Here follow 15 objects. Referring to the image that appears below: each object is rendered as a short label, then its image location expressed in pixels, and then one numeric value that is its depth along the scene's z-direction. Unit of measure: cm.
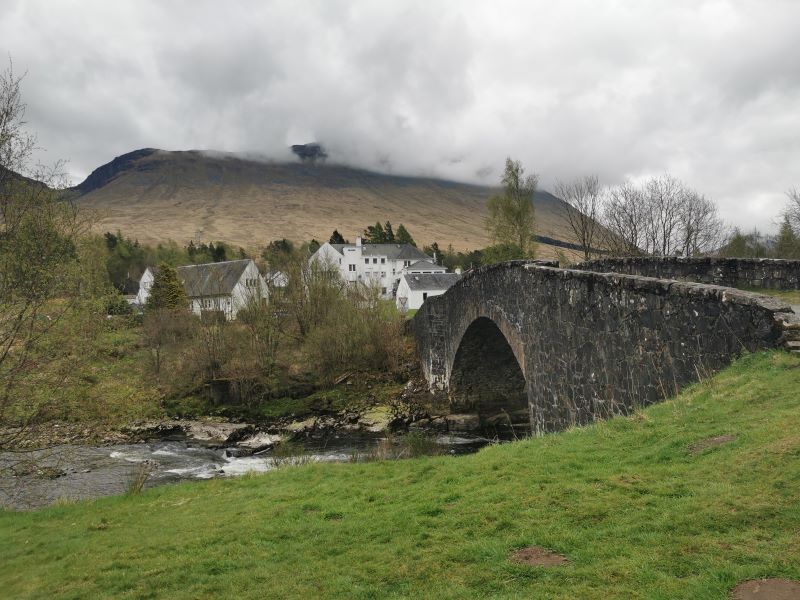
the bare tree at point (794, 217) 3862
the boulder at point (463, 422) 3606
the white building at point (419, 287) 7569
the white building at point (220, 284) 4606
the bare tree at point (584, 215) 3981
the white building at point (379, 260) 9662
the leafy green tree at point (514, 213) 6034
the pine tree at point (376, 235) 11944
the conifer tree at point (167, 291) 5380
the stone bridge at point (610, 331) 876
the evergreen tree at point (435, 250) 12252
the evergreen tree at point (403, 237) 12576
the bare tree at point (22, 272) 1273
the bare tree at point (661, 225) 3697
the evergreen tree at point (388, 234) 12001
